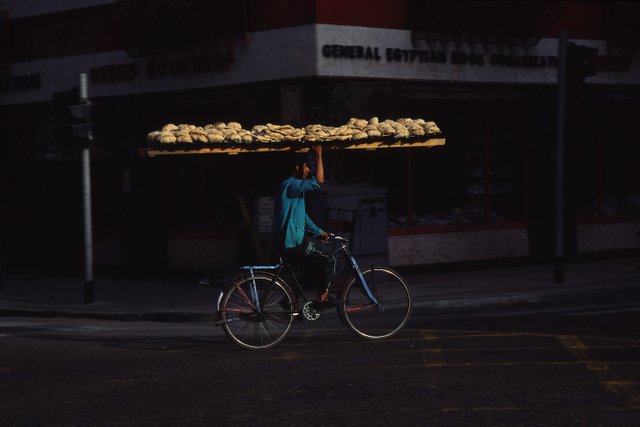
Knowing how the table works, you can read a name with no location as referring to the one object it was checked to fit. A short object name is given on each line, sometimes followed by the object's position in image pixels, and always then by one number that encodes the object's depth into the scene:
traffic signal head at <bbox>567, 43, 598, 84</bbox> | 14.66
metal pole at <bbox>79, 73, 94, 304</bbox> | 14.46
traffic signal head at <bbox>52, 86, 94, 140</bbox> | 14.41
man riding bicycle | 10.06
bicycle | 9.88
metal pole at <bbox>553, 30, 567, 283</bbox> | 14.59
